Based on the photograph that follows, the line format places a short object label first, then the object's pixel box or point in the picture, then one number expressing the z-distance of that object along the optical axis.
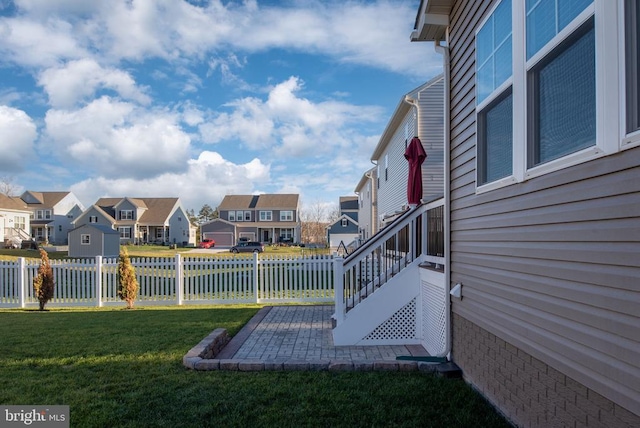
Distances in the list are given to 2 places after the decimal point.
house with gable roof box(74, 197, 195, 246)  48.34
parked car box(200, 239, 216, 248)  45.58
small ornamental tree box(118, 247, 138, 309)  10.70
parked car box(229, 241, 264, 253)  38.47
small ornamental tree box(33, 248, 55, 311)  10.56
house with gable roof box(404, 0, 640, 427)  1.92
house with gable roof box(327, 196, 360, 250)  42.03
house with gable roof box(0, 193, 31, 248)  37.56
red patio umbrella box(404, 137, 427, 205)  6.47
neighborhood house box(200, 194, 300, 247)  51.19
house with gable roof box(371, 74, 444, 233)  11.48
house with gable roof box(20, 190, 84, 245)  47.50
